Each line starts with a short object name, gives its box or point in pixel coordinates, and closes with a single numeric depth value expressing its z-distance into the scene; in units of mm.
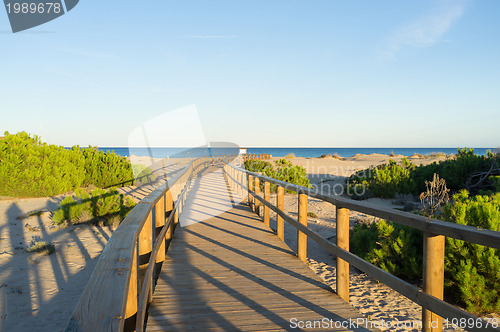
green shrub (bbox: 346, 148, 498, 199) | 12109
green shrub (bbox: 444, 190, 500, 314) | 4004
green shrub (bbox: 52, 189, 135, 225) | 9278
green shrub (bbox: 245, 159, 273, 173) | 25328
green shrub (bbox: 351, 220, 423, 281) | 5273
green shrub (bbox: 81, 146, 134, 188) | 16609
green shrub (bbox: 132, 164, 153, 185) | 19109
